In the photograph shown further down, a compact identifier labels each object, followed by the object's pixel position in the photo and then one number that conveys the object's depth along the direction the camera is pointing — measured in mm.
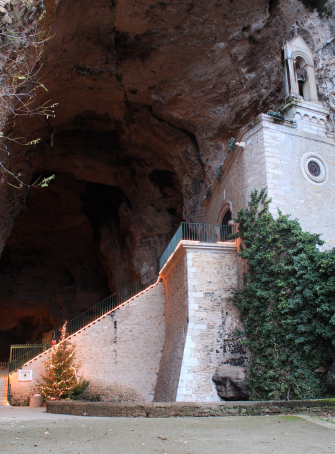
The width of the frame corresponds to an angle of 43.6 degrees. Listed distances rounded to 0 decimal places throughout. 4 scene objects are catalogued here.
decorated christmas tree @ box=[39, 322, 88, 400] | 13070
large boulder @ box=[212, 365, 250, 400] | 10438
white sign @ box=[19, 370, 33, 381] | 14297
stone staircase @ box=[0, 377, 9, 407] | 14894
